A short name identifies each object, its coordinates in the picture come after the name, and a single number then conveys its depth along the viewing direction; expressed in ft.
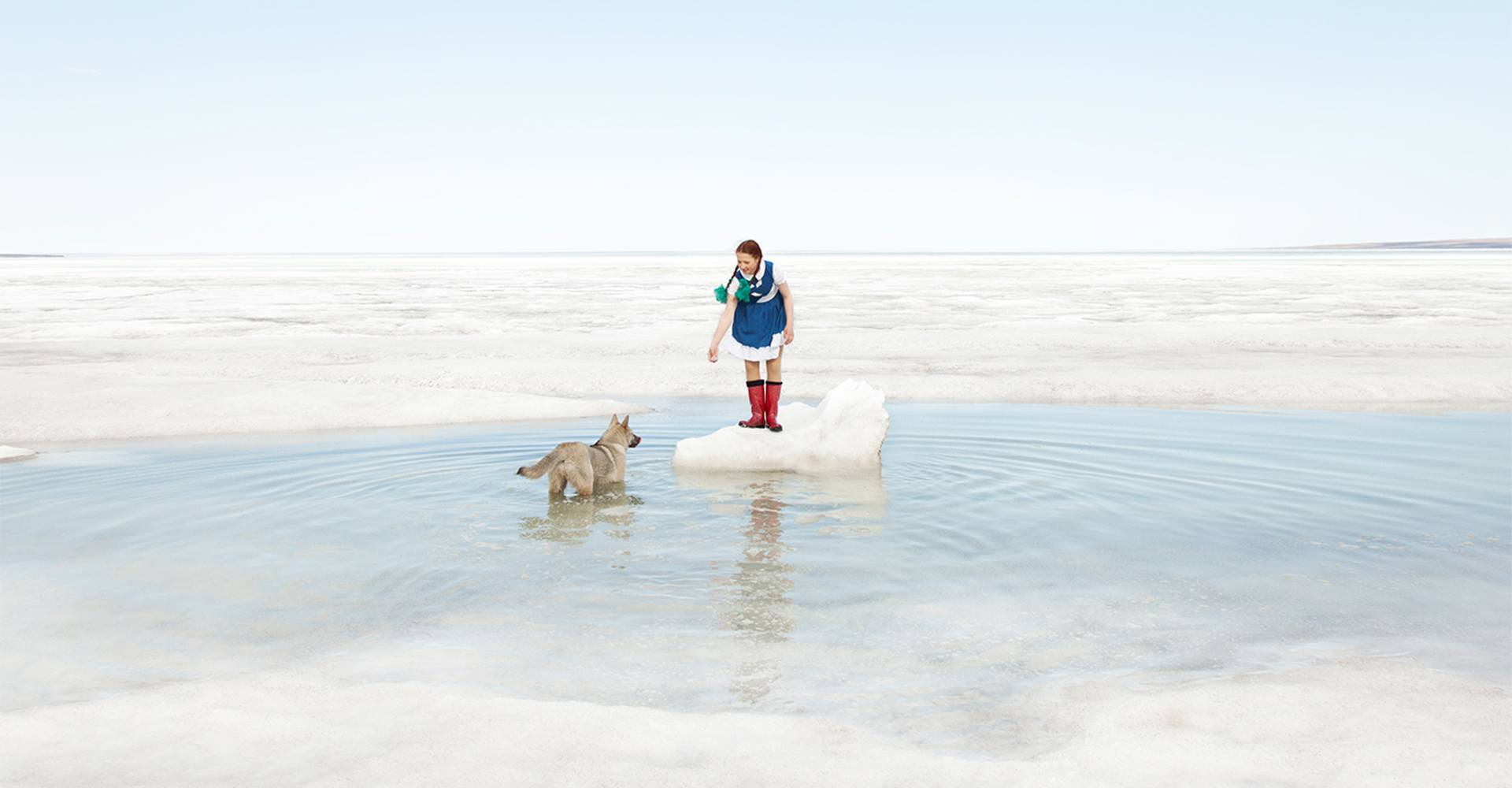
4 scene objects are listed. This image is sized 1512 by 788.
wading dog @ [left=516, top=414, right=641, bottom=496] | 26.58
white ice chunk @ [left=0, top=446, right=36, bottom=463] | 33.55
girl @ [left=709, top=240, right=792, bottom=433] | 33.63
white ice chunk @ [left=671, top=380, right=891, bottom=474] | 30.81
